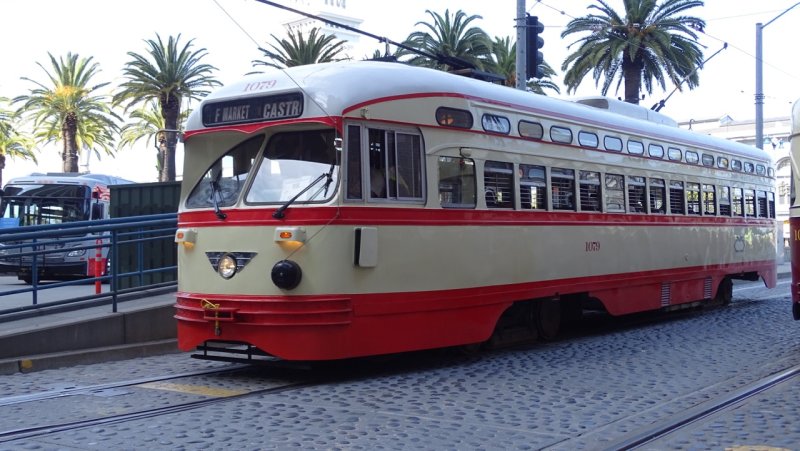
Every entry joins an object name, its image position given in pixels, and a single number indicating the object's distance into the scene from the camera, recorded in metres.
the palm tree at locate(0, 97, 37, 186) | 48.75
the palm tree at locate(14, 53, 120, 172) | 44.88
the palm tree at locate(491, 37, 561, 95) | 37.59
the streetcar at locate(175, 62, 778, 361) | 8.80
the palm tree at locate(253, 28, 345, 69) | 35.56
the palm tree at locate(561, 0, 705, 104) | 31.41
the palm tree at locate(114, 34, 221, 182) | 39.12
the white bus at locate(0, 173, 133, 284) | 28.11
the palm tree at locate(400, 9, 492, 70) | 36.44
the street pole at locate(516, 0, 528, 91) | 17.89
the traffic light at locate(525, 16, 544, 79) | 17.94
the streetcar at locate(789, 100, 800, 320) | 10.73
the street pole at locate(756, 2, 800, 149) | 28.62
